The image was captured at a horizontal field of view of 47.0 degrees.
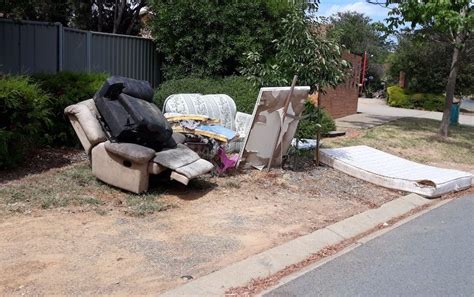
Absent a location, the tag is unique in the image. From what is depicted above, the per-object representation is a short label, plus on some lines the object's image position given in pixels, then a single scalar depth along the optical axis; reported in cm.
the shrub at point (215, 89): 1109
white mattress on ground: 898
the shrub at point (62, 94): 814
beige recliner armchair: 653
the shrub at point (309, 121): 962
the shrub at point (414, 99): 3094
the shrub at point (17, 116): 667
